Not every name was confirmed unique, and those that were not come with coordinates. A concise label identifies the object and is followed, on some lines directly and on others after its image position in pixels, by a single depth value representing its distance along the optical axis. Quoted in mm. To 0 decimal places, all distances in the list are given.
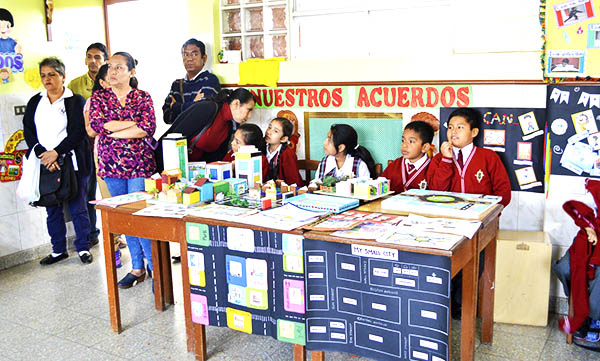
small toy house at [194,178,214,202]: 3295
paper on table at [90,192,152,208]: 3304
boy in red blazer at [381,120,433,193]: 3748
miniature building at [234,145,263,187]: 3604
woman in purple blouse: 4023
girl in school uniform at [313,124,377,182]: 3945
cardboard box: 3355
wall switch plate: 4753
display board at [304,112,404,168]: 3975
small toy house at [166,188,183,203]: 3290
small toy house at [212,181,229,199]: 3354
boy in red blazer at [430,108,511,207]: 3543
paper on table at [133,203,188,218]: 3035
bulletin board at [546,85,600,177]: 3332
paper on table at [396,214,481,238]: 2539
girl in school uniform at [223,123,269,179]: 4273
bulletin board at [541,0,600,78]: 3239
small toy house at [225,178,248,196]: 3426
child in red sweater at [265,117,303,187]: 4164
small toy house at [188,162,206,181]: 3744
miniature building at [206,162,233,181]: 3594
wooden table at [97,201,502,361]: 2680
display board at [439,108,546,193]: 3527
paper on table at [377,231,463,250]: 2383
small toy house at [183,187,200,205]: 3223
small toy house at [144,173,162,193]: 3449
